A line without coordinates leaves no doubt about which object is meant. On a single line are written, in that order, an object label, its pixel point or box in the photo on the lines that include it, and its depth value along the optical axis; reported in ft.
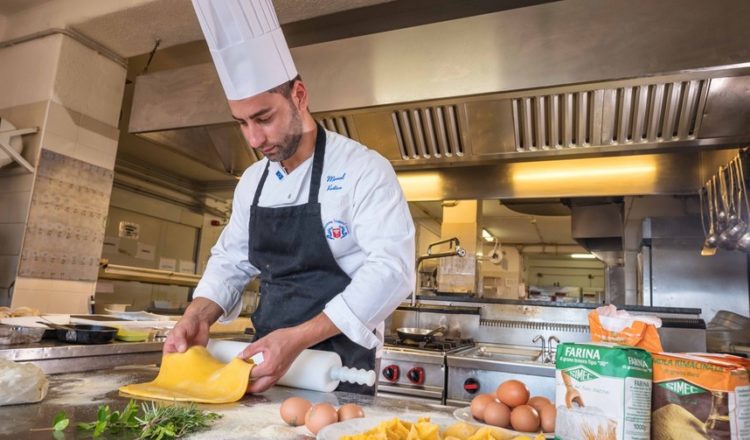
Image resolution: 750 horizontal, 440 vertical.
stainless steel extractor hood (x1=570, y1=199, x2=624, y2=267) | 16.14
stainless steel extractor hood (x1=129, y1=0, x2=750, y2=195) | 6.21
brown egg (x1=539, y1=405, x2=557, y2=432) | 2.84
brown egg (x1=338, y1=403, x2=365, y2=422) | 2.62
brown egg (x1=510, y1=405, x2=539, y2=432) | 2.80
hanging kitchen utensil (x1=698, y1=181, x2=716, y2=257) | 9.75
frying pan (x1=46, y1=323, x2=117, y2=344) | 5.44
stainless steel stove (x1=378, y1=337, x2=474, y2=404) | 7.00
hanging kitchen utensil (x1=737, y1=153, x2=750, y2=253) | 8.23
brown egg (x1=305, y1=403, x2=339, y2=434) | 2.50
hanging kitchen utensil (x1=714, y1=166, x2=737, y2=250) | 8.86
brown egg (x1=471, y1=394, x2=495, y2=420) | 3.01
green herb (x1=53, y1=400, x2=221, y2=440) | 2.27
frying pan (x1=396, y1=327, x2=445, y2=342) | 8.38
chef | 3.93
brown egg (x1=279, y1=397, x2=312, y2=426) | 2.68
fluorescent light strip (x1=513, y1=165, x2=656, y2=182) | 9.94
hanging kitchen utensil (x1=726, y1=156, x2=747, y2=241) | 8.33
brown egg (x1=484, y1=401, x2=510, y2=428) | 2.88
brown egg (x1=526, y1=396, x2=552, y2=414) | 3.00
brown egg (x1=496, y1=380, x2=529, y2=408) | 3.02
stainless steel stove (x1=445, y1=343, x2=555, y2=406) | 6.59
